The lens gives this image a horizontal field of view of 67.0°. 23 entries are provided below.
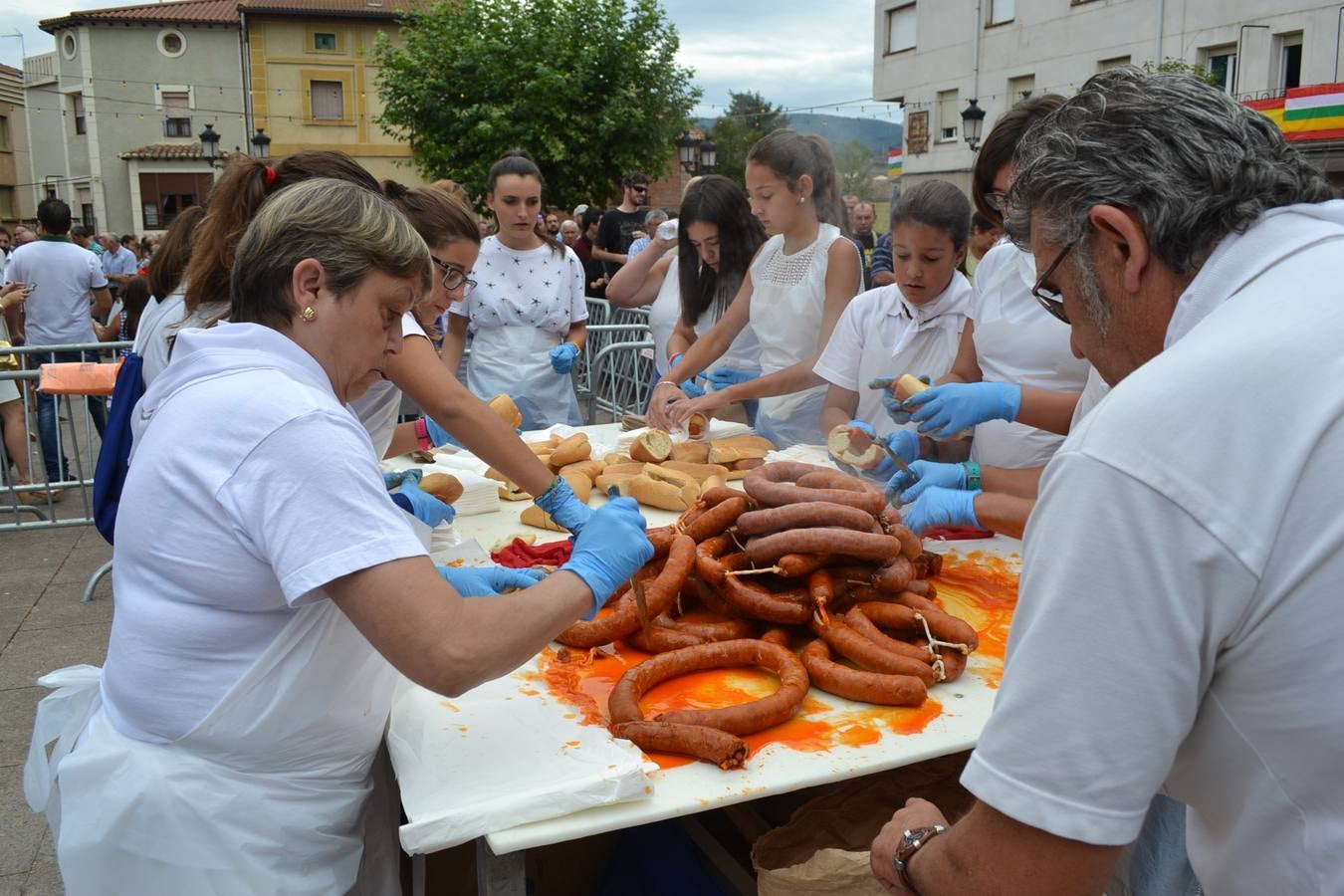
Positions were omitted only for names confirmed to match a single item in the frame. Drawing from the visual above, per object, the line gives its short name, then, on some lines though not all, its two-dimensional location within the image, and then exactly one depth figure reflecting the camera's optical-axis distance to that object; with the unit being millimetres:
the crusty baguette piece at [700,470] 3963
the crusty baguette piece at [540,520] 3561
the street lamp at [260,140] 23734
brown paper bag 2020
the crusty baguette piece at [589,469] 4020
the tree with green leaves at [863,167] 37562
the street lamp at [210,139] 25469
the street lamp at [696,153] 19656
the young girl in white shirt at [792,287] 4809
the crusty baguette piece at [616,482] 3830
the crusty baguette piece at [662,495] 3688
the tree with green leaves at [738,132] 55959
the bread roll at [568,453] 4199
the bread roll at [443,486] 3529
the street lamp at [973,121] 22250
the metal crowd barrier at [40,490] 7670
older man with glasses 1031
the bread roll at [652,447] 4148
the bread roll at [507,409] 4375
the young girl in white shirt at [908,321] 3922
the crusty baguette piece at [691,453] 4211
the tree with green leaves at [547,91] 24250
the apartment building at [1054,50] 21484
